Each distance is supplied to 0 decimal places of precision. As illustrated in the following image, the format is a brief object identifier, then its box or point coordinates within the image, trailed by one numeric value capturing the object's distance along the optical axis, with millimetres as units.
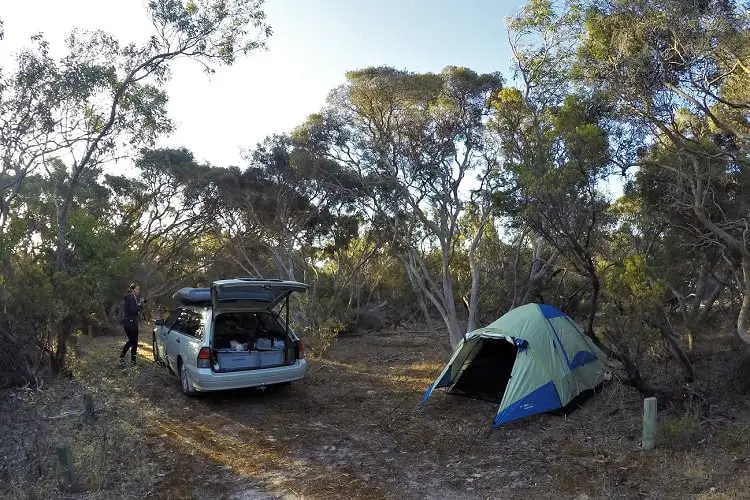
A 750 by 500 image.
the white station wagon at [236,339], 7742
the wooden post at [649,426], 5844
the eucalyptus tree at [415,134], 12859
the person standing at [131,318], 10445
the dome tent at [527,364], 7297
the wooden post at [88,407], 6723
